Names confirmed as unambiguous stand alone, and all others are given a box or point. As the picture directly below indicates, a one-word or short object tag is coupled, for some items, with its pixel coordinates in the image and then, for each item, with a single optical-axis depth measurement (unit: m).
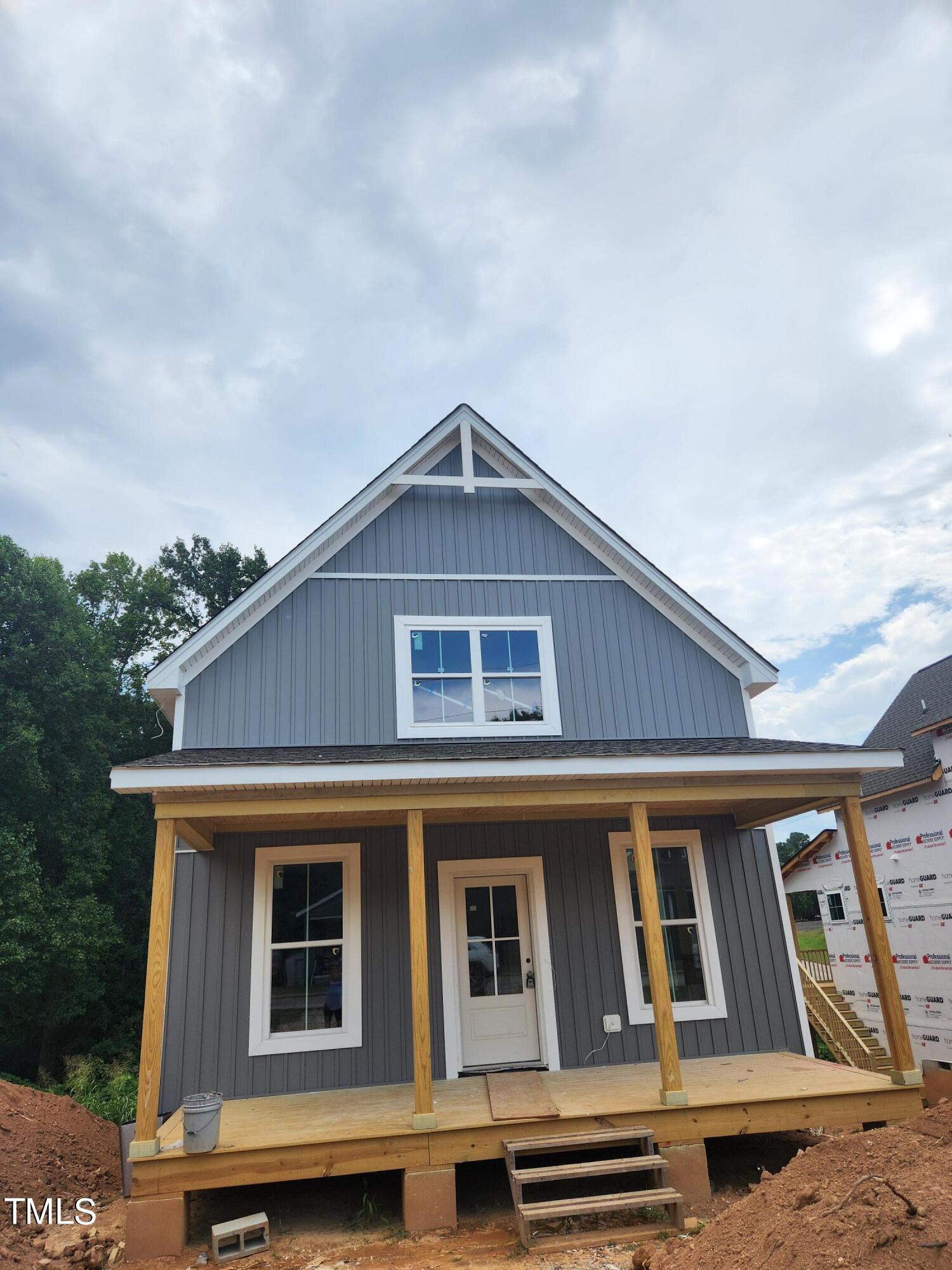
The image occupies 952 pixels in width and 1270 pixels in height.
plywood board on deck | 5.91
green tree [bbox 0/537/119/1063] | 14.89
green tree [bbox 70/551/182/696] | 20.61
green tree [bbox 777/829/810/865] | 44.25
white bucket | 5.39
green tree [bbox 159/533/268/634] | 24.22
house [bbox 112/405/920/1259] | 6.02
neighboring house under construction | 12.91
